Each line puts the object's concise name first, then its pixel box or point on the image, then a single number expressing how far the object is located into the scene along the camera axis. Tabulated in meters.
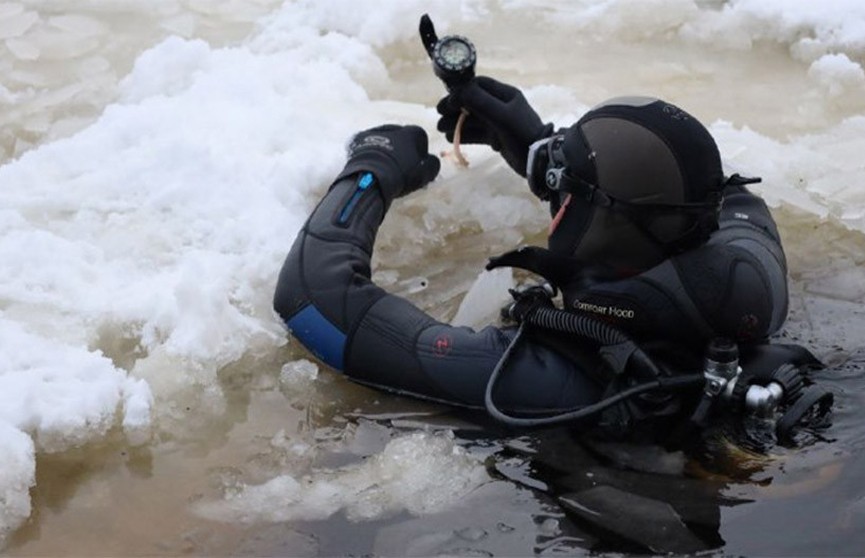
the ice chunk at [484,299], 3.47
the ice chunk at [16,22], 5.25
